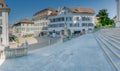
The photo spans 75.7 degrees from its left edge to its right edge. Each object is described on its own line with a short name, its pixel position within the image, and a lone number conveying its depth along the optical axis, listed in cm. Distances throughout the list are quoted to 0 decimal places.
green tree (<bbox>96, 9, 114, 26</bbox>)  1851
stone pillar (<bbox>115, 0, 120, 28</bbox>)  1208
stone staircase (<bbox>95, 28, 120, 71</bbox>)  196
